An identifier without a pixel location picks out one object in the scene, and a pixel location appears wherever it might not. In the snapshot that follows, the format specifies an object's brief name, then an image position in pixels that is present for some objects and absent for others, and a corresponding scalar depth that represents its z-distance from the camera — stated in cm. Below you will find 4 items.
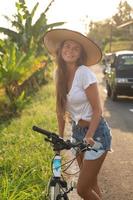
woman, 472
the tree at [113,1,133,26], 10431
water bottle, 421
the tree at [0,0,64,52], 2492
